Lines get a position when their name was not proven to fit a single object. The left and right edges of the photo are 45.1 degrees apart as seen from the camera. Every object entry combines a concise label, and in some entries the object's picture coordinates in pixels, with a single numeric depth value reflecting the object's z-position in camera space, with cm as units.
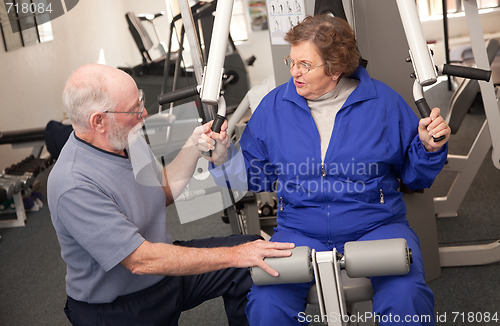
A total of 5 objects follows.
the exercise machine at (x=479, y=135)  173
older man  165
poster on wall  234
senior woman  186
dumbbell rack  390
